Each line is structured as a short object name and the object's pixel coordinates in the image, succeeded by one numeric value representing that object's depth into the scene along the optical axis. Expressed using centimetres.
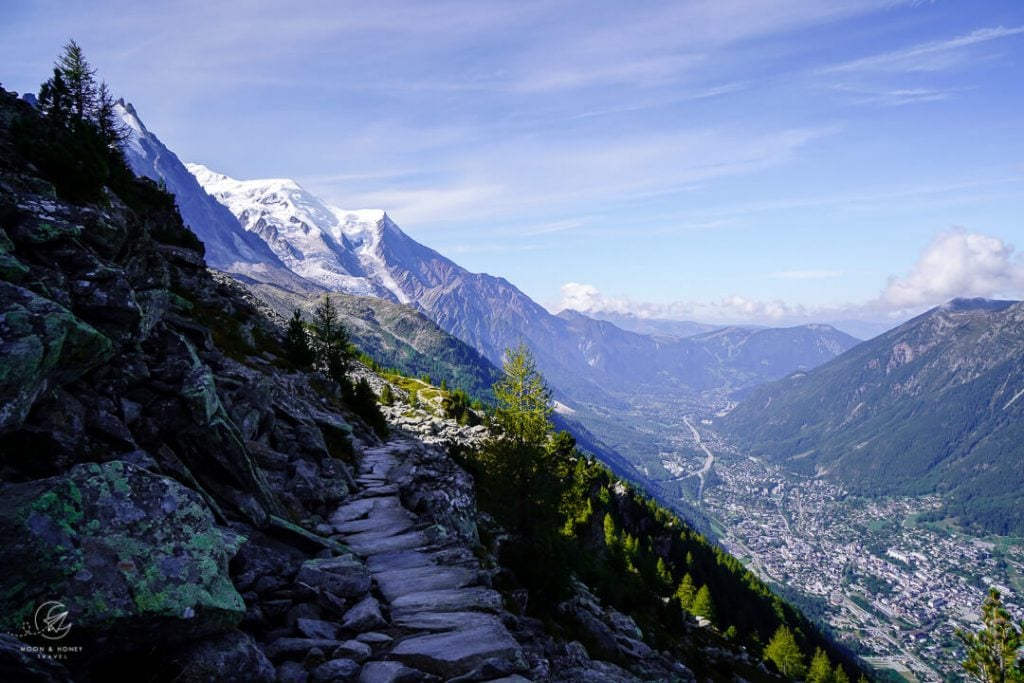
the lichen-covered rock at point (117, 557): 776
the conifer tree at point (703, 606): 9842
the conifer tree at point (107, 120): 4853
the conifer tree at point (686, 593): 10285
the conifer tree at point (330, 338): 6782
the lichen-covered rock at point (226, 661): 845
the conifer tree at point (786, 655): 9456
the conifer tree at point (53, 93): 4038
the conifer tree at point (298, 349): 5122
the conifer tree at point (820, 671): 9275
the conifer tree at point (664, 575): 9451
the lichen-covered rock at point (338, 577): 1288
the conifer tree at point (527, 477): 2217
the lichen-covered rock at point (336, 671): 960
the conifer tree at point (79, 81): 5881
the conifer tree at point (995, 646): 2936
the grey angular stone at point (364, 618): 1190
